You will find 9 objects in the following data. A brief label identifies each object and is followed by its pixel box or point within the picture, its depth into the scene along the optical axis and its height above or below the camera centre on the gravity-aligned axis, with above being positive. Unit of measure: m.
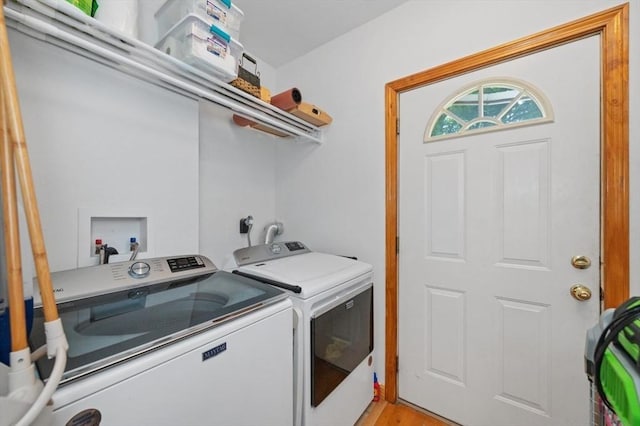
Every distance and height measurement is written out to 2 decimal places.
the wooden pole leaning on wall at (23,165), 0.53 +0.11
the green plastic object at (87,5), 0.99 +0.85
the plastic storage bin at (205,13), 1.21 +1.03
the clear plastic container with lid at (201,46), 1.18 +0.83
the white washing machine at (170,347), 0.62 -0.40
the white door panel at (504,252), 1.24 -0.24
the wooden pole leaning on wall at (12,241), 0.51 -0.06
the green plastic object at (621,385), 0.53 -0.41
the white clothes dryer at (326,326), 1.20 -0.63
